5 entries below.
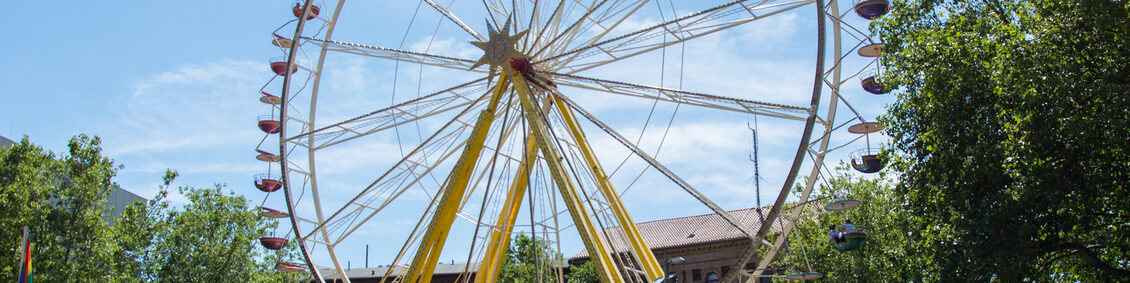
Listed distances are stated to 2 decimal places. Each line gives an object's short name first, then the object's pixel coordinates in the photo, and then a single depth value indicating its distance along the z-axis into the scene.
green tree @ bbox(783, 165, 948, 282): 36.41
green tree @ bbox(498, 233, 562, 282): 51.03
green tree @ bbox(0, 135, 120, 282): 36.25
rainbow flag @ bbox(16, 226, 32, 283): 29.34
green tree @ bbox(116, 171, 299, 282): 43.12
